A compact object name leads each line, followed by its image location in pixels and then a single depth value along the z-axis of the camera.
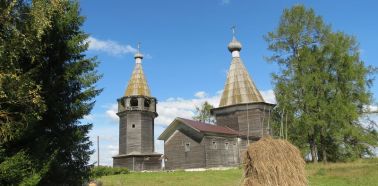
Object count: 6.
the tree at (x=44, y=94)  10.73
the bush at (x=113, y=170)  33.38
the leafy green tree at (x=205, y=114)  63.41
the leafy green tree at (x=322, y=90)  30.33
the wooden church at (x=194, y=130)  36.19
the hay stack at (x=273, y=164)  7.11
